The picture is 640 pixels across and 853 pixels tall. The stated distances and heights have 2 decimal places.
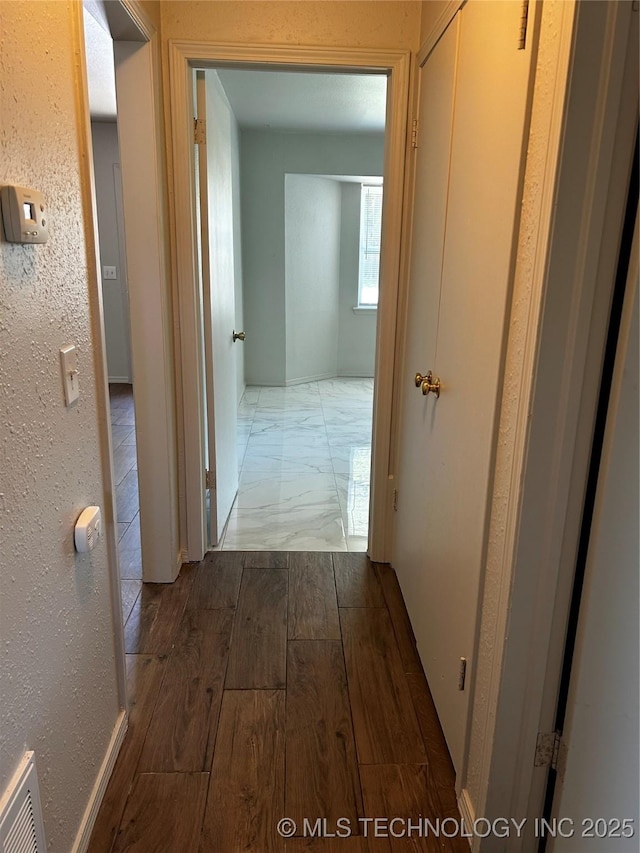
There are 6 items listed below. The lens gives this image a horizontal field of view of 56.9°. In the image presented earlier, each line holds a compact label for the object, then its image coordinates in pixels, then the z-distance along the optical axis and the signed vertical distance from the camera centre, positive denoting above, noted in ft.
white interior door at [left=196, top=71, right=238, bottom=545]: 7.95 -0.27
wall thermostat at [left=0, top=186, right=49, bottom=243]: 3.06 +0.28
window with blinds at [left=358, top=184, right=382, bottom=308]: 20.71 +1.16
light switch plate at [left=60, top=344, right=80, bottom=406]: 3.93 -0.68
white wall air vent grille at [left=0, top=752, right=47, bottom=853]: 3.07 -2.87
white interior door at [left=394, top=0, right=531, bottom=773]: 4.15 -0.25
